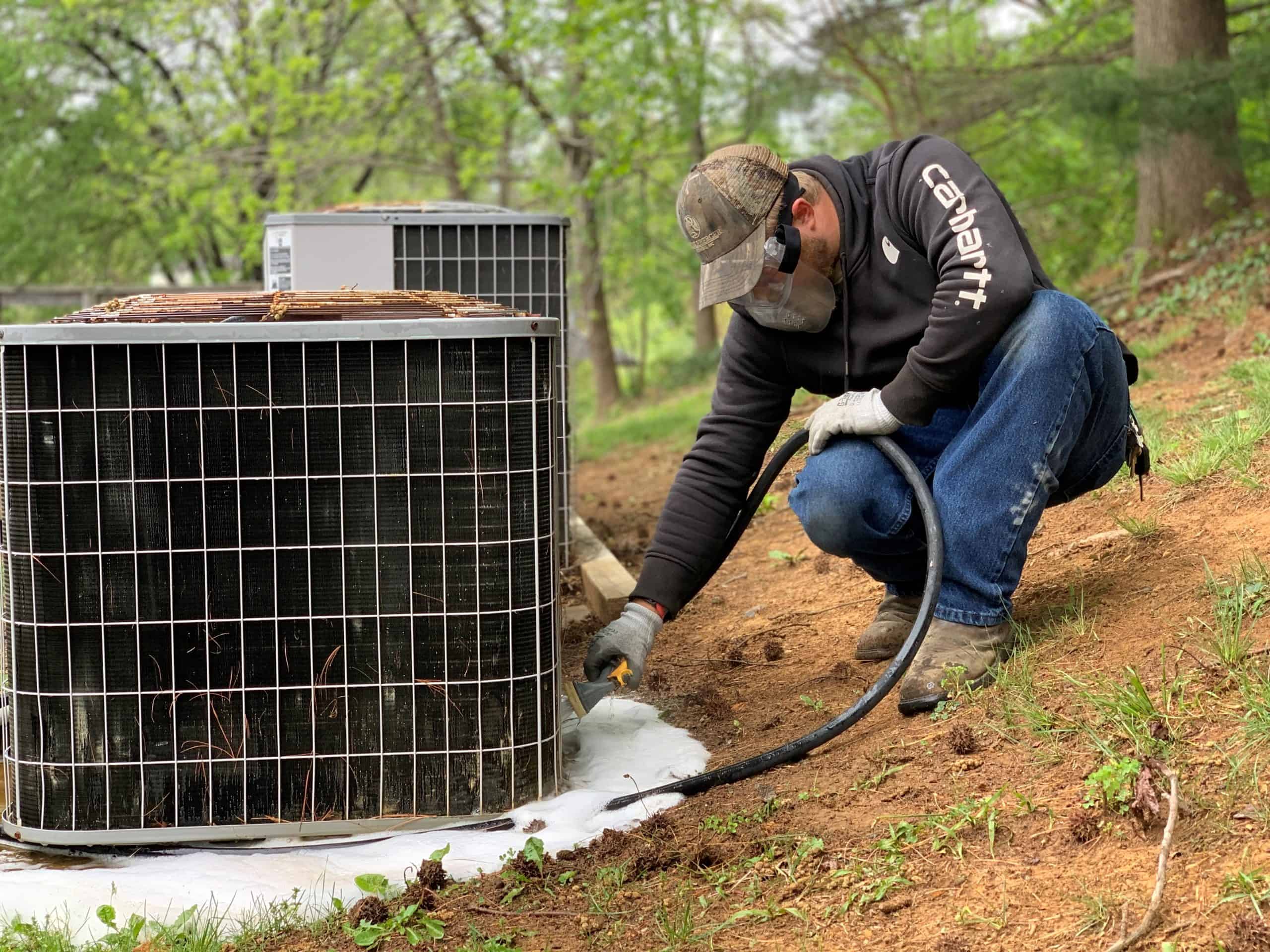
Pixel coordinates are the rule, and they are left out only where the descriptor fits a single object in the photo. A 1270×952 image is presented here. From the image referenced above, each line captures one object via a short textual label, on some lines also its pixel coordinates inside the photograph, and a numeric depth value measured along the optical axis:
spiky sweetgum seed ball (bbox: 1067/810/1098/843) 2.04
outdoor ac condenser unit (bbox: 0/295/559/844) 2.44
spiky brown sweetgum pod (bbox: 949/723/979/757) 2.45
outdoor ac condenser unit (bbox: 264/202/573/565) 4.54
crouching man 2.69
